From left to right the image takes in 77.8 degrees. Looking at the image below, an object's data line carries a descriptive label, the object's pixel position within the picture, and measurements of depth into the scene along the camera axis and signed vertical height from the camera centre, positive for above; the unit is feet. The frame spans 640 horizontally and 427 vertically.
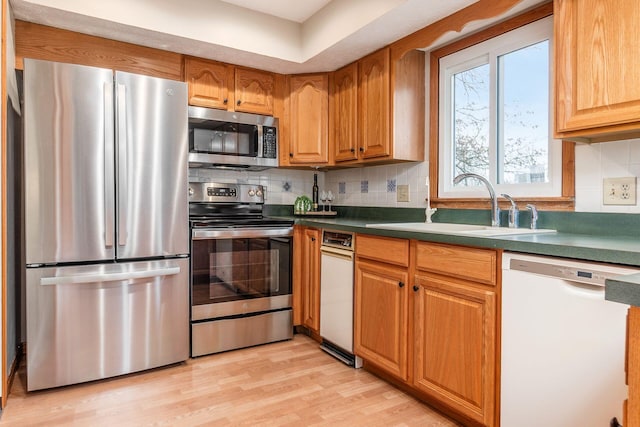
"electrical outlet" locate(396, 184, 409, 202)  9.35 +0.39
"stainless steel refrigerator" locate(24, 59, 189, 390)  6.87 -0.25
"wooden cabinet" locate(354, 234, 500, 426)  5.40 -1.76
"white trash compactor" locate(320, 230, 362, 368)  8.16 -1.87
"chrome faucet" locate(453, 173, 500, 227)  6.96 +0.13
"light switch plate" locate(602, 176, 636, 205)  5.56 +0.27
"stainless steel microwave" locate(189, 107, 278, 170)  9.39 +1.73
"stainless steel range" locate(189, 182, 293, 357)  8.57 -1.57
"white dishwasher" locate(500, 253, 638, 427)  4.11 -1.54
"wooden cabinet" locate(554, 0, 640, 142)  4.74 +1.79
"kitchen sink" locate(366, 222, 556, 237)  5.90 -0.34
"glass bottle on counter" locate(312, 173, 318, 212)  12.05 +0.59
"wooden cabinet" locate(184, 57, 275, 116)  9.36 +3.04
